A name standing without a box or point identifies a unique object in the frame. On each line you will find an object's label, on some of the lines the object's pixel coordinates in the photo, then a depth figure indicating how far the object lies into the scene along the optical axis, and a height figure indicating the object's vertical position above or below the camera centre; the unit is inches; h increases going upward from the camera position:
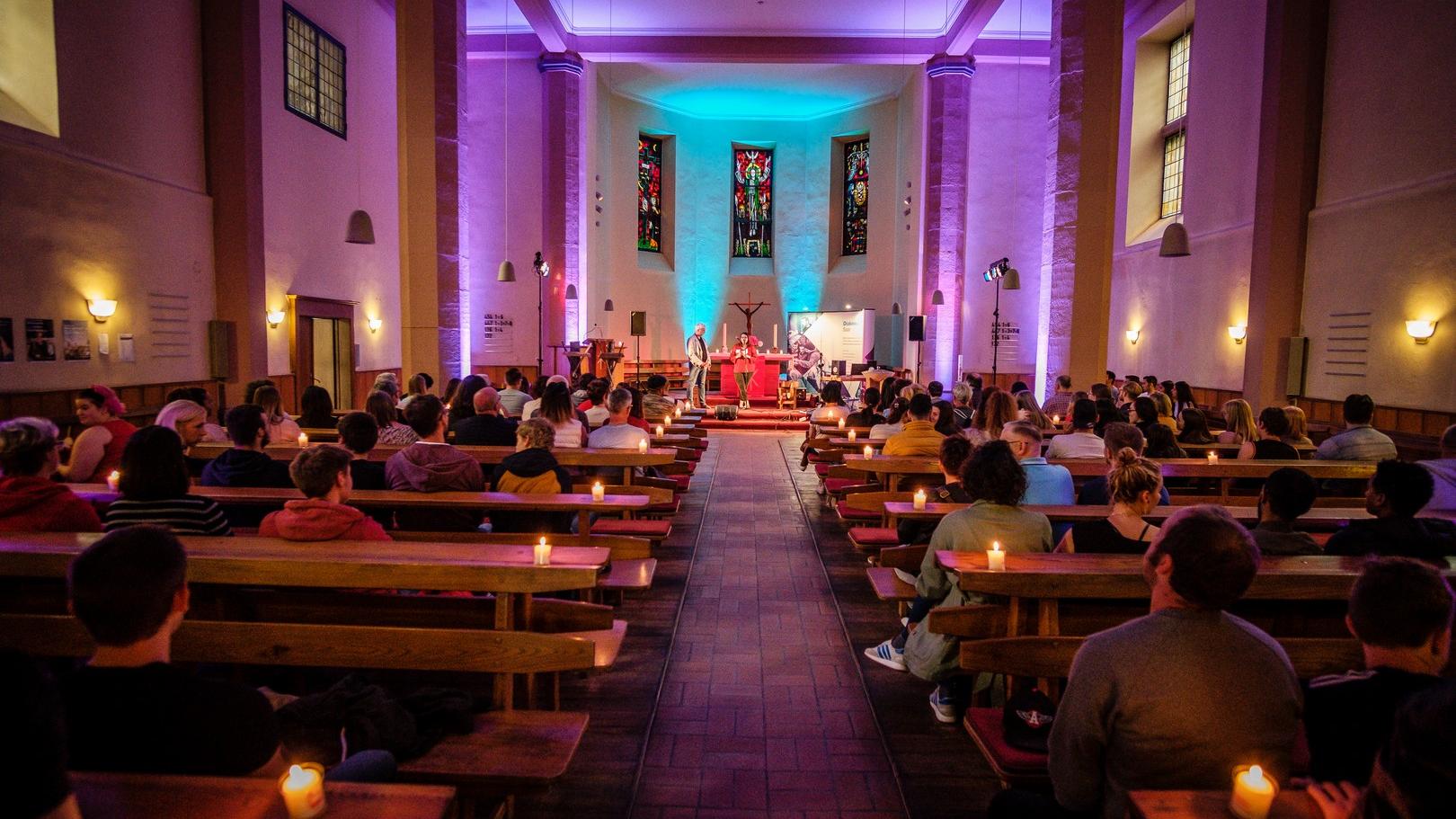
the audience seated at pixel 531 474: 168.7 -24.5
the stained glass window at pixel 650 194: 865.5 +164.4
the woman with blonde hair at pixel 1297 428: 235.5 -17.5
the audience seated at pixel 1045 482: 161.6 -23.2
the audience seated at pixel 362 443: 163.6 -18.4
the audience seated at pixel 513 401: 310.6 -18.0
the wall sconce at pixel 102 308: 299.4 +12.9
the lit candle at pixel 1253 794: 56.0 -28.7
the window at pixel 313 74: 418.9 +143.8
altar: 700.2 -15.8
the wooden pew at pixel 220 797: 55.6 -30.4
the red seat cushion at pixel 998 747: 90.4 -43.3
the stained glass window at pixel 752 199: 917.8 +170.5
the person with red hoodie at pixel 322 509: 115.2 -22.2
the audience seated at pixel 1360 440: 212.2 -18.7
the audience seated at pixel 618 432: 229.9 -21.4
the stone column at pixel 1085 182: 362.0 +77.0
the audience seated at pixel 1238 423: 240.8 -16.9
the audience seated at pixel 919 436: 225.3 -20.7
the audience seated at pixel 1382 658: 62.2 -21.8
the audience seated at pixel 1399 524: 115.0 -21.8
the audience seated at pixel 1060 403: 342.3 -16.9
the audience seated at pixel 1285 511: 118.3 -20.9
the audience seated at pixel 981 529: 126.3 -25.2
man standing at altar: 642.2 -10.7
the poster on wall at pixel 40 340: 273.0 +1.2
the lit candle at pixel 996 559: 108.5 -25.9
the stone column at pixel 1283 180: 359.6 +80.6
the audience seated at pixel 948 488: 162.2 -25.5
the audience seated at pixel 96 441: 183.8 -21.2
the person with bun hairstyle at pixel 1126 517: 121.6 -22.7
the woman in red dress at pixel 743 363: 690.8 -6.1
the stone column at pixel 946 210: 655.8 +116.3
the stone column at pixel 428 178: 398.3 +81.4
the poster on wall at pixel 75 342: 288.3 +1.0
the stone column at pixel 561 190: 661.3 +128.9
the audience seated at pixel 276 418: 220.1 -19.3
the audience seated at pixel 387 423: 210.7 -18.7
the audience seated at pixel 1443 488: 158.4 -22.6
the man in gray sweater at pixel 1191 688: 67.3 -26.0
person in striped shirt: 115.9 -20.2
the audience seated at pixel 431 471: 158.9 -23.5
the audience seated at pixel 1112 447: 161.8 -16.3
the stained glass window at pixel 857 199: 862.5 +163.2
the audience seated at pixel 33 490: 122.2 -21.3
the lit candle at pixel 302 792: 55.4 -29.3
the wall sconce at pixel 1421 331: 298.2 +12.9
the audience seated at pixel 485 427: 233.0 -20.9
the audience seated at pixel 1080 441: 218.8 -20.5
